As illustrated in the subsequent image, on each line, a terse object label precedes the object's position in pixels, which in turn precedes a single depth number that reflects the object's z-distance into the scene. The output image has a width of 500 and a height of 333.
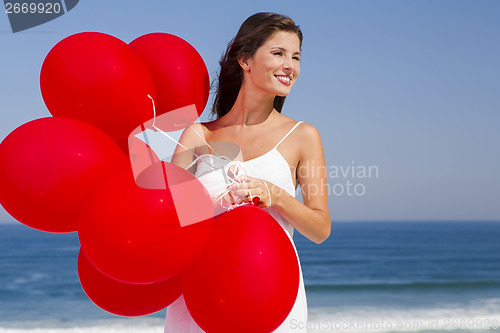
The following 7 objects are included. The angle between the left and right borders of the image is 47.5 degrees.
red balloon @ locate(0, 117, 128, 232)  1.91
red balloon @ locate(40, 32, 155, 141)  2.09
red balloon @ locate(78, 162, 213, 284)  1.76
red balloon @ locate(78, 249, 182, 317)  2.06
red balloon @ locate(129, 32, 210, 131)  2.41
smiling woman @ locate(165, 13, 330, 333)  2.26
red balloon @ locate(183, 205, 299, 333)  1.82
